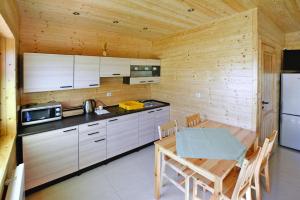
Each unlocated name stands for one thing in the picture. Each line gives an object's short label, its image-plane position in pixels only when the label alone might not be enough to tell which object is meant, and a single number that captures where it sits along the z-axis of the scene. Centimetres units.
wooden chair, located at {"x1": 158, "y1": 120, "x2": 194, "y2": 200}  179
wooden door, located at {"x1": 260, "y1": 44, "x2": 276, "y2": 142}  284
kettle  309
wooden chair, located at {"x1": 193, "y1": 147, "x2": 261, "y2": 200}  144
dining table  147
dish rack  341
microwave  234
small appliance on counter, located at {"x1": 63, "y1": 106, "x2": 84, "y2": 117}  284
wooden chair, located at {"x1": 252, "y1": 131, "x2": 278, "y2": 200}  177
